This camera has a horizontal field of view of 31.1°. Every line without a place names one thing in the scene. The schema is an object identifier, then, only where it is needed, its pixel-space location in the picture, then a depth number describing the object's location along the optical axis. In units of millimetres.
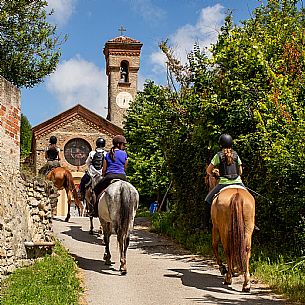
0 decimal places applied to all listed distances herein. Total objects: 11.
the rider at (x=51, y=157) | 17797
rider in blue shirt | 10875
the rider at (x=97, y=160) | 14672
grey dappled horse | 10023
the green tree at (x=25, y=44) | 19250
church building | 41656
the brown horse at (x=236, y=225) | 8156
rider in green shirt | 9070
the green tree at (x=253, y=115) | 10570
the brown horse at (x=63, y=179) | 17281
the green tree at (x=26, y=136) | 51009
